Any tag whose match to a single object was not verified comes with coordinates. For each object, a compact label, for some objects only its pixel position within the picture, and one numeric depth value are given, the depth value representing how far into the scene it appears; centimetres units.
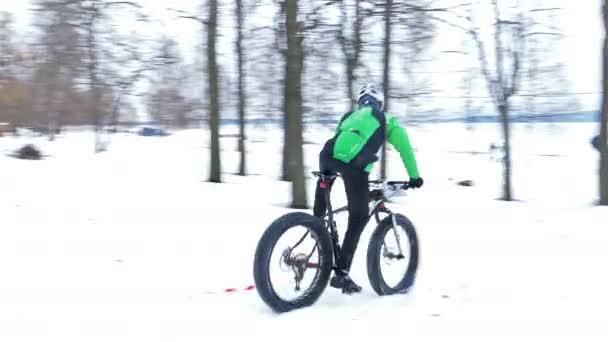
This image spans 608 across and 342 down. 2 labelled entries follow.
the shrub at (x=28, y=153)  2071
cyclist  457
